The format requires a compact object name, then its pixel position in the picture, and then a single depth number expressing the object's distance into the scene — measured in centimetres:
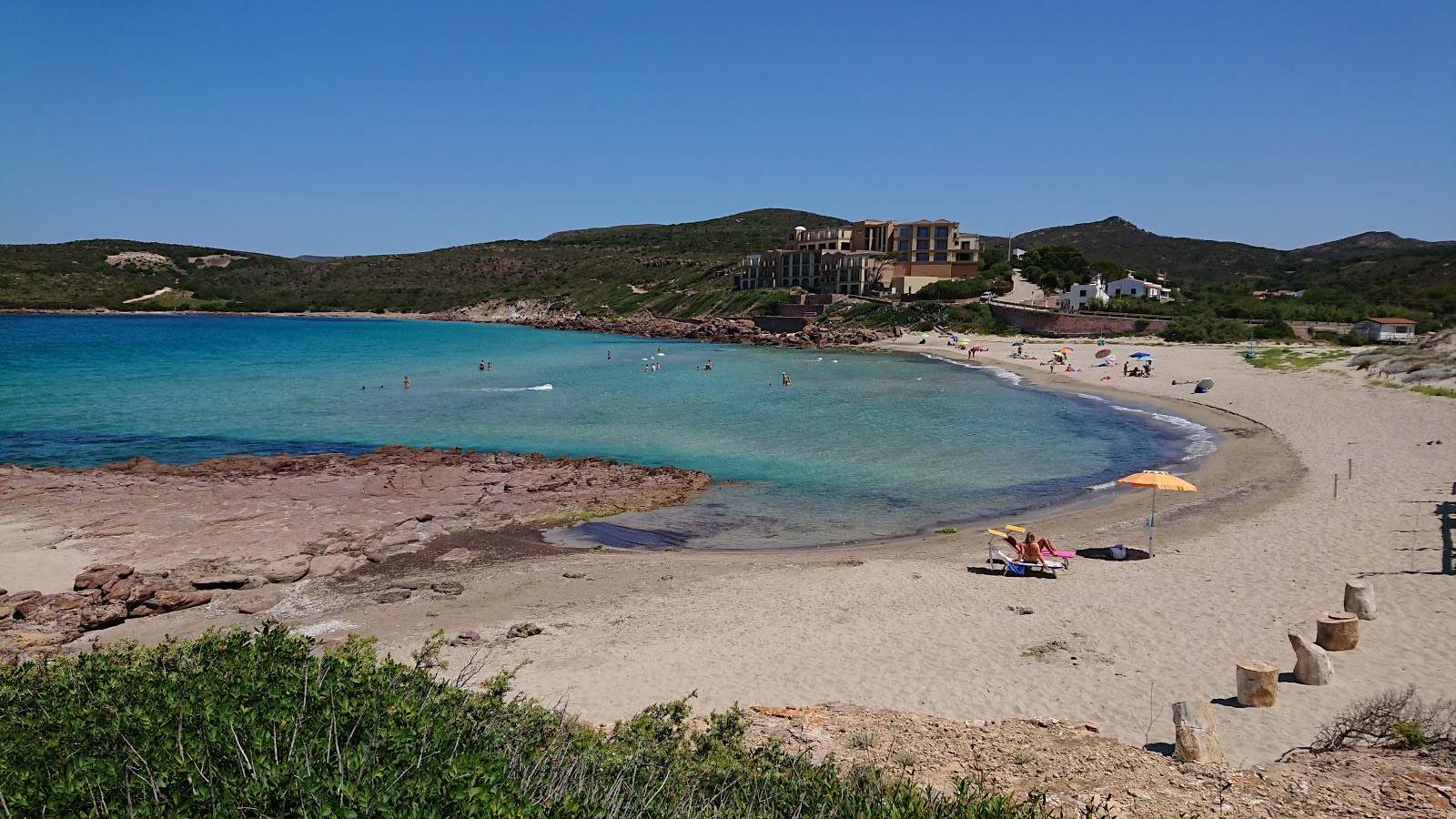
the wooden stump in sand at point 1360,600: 1067
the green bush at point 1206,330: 5666
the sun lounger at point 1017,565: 1408
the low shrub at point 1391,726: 684
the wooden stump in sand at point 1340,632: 978
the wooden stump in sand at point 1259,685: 845
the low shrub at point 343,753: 452
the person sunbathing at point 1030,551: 1404
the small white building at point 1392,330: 5037
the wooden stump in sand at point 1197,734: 703
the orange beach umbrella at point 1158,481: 1543
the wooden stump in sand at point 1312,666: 890
